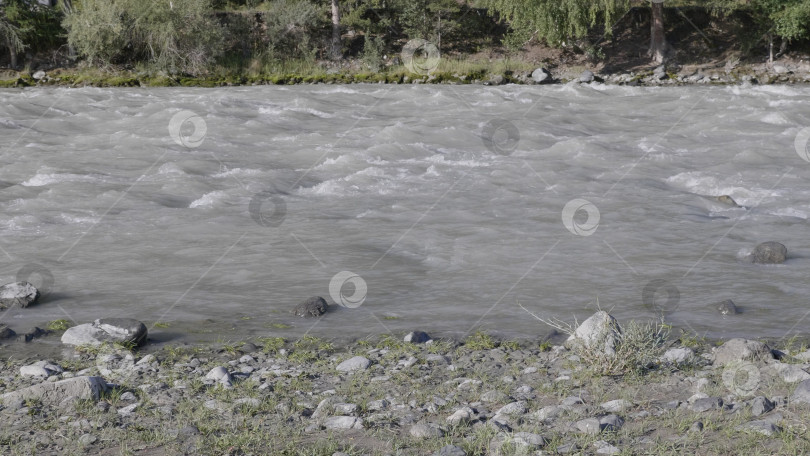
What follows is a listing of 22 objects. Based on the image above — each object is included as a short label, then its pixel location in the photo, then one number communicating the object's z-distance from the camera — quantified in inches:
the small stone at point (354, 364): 251.4
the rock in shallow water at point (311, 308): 325.1
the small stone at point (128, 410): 208.8
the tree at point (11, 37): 1439.5
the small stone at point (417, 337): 285.2
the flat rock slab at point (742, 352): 244.1
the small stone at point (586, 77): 1347.2
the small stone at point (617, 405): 208.4
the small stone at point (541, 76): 1346.5
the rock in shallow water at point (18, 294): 332.8
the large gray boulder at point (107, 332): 277.3
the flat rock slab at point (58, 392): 213.9
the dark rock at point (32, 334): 290.8
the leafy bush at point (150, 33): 1423.5
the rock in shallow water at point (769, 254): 389.4
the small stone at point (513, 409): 207.9
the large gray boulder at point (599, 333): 238.5
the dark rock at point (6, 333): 291.7
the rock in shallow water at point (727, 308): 320.5
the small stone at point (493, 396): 219.1
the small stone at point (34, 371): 244.7
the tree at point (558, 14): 1433.3
